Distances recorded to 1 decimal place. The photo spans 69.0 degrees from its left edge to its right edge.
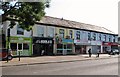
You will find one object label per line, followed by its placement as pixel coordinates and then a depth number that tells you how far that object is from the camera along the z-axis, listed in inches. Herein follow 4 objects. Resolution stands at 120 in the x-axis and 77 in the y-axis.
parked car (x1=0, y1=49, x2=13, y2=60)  399.4
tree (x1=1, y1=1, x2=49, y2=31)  359.9
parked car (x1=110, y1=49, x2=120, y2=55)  749.5
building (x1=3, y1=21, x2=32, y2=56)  501.6
